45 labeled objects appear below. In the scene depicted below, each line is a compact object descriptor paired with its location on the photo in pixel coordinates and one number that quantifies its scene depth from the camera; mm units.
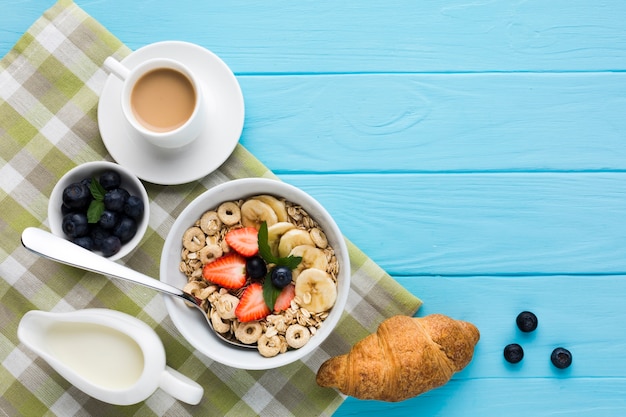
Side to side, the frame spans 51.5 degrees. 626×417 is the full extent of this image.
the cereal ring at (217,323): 1124
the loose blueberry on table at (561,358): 1303
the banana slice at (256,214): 1147
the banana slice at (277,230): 1136
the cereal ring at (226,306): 1120
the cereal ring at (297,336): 1112
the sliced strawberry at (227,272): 1129
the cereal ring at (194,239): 1146
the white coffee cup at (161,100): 1162
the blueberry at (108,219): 1172
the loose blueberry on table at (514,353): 1299
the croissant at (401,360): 1160
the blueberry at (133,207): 1184
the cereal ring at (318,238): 1138
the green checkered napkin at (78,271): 1260
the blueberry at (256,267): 1126
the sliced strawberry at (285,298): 1139
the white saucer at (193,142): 1229
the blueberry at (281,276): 1099
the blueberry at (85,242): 1181
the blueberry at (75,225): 1176
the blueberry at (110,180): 1192
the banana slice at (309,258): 1125
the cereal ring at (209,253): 1143
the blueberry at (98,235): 1183
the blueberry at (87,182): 1203
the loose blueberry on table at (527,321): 1299
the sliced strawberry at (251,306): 1111
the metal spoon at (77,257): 1065
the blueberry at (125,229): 1185
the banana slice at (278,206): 1152
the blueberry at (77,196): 1181
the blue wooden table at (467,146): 1324
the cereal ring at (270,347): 1113
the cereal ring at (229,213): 1154
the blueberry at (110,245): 1174
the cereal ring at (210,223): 1149
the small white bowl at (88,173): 1192
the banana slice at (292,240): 1128
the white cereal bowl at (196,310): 1099
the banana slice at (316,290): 1123
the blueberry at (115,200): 1173
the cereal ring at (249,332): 1125
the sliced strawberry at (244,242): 1131
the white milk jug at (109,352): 1113
